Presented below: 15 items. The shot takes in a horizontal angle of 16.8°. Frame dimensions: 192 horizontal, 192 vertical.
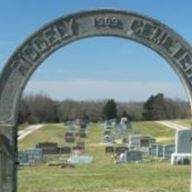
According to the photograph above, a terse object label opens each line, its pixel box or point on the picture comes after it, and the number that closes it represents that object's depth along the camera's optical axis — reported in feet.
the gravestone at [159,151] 89.81
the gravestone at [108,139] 129.16
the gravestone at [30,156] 81.71
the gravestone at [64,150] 101.51
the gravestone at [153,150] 92.58
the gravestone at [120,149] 99.34
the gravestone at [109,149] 103.50
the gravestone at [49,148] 99.86
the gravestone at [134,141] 108.17
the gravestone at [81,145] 108.68
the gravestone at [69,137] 131.75
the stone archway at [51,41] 31.48
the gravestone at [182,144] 79.36
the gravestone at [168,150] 88.16
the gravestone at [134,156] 83.46
